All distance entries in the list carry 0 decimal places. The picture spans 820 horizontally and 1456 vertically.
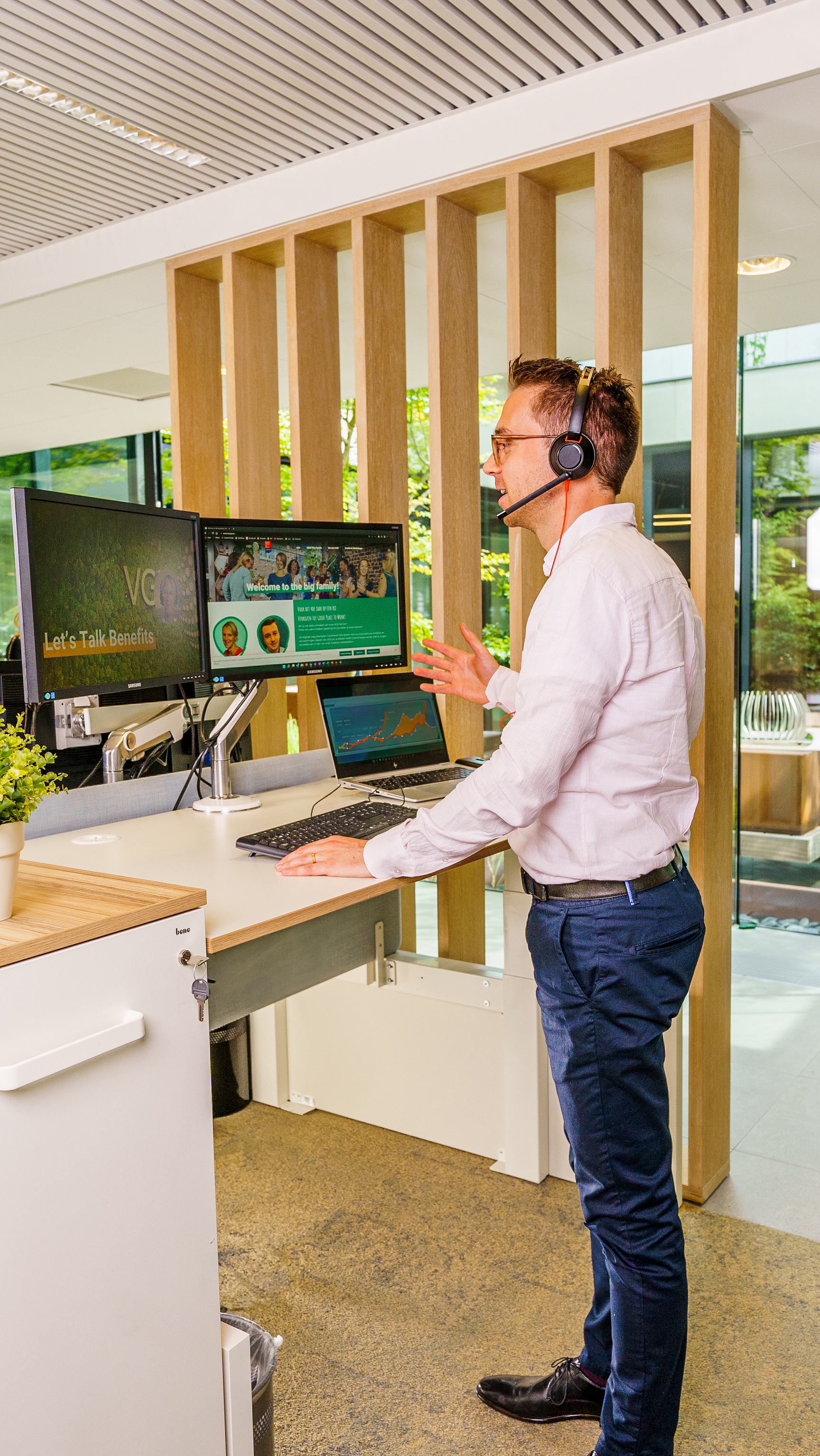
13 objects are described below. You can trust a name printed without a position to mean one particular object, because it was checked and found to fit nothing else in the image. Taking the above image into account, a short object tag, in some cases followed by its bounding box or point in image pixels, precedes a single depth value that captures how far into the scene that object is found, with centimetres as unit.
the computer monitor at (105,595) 204
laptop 266
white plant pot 143
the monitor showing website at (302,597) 258
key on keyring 159
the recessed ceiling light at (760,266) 383
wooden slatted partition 270
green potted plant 143
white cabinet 133
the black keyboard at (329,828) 206
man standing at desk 158
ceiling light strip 304
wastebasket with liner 177
